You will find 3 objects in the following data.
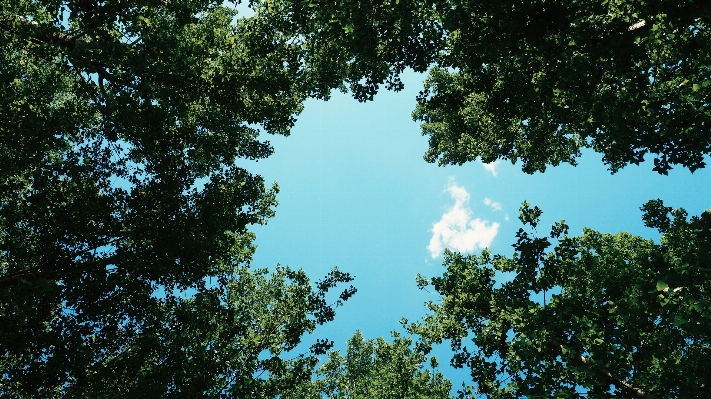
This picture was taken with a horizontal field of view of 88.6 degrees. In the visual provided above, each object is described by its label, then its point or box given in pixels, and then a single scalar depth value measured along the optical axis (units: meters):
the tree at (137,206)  8.29
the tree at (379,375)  11.73
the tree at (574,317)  5.79
